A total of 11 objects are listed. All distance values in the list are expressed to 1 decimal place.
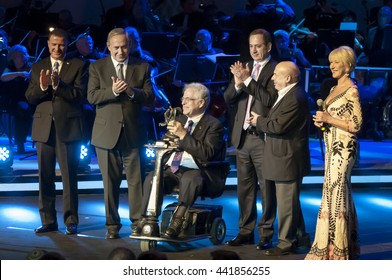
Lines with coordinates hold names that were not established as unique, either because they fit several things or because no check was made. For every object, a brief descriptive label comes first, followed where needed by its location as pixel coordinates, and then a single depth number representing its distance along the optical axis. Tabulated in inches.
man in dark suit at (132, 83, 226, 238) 573.6
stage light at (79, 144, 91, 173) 812.0
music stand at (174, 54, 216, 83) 889.5
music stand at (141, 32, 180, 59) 919.7
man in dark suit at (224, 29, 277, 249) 576.4
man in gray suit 606.5
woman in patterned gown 522.3
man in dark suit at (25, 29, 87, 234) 619.2
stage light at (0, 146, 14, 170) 792.9
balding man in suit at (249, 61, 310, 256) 548.7
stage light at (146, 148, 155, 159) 850.9
